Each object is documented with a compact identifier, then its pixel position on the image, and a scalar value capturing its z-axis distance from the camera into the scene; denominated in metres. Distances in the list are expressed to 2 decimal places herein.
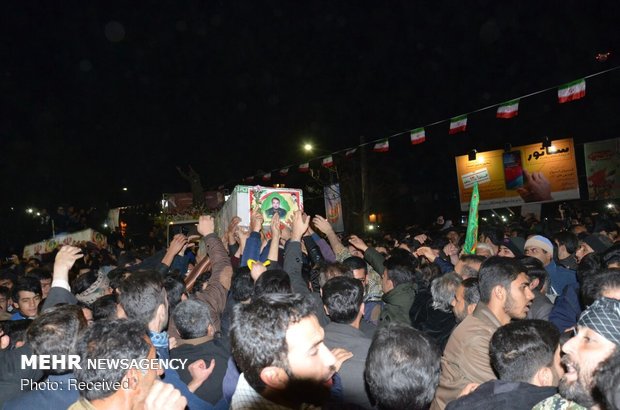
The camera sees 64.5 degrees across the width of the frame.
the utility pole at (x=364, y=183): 21.83
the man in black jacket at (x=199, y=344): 3.79
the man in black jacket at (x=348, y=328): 3.33
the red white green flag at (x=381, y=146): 17.41
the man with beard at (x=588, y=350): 2.30
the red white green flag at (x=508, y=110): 13.16
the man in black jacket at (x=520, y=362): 2.88
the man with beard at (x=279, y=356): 2.18
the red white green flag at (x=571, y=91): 11.43
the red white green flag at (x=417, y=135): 16.06
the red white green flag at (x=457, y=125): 14.69
